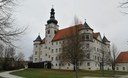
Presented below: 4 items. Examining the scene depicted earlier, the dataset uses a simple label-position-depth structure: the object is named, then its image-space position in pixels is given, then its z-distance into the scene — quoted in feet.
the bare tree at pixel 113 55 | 56.35
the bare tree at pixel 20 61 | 114.08
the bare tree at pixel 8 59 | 95.61
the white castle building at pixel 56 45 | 90.51
